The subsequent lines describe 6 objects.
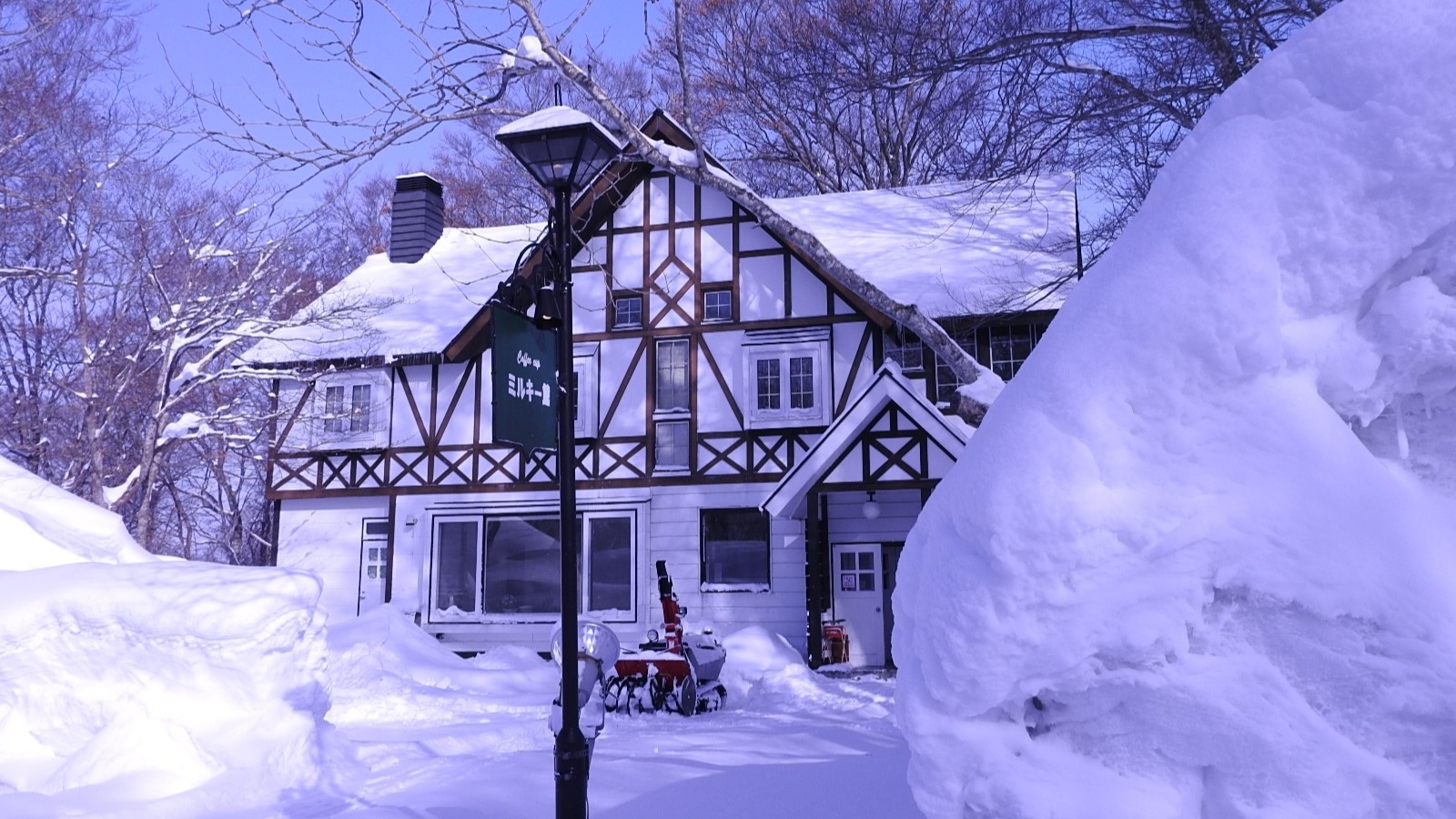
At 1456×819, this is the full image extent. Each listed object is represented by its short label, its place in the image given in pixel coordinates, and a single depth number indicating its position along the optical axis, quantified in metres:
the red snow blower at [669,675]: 11.27
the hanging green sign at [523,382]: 5.49
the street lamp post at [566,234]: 5.32
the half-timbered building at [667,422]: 16.39
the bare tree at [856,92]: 9.70
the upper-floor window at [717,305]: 17.70
